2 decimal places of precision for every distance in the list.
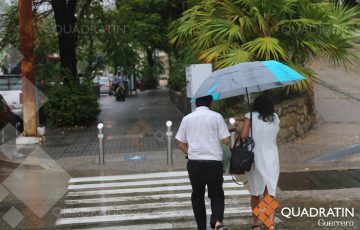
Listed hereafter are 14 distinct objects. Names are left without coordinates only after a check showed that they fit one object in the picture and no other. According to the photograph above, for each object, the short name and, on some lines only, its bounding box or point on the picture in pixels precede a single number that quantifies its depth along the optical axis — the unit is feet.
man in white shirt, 18.97
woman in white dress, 19.90
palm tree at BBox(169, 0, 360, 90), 39.99
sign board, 37.32
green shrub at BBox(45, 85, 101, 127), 59.67
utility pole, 46.65
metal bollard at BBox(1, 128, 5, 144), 49.87
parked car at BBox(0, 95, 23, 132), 51.24
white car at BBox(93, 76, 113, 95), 143.68
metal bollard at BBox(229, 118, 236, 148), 35.45
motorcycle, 101.71
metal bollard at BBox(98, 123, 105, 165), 37.99
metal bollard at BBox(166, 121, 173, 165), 37.19
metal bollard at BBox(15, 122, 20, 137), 55.10
